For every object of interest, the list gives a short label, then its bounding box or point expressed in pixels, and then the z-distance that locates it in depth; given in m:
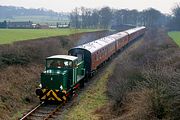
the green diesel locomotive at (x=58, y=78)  19.44
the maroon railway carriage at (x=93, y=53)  25.41
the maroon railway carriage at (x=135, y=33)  60.34
